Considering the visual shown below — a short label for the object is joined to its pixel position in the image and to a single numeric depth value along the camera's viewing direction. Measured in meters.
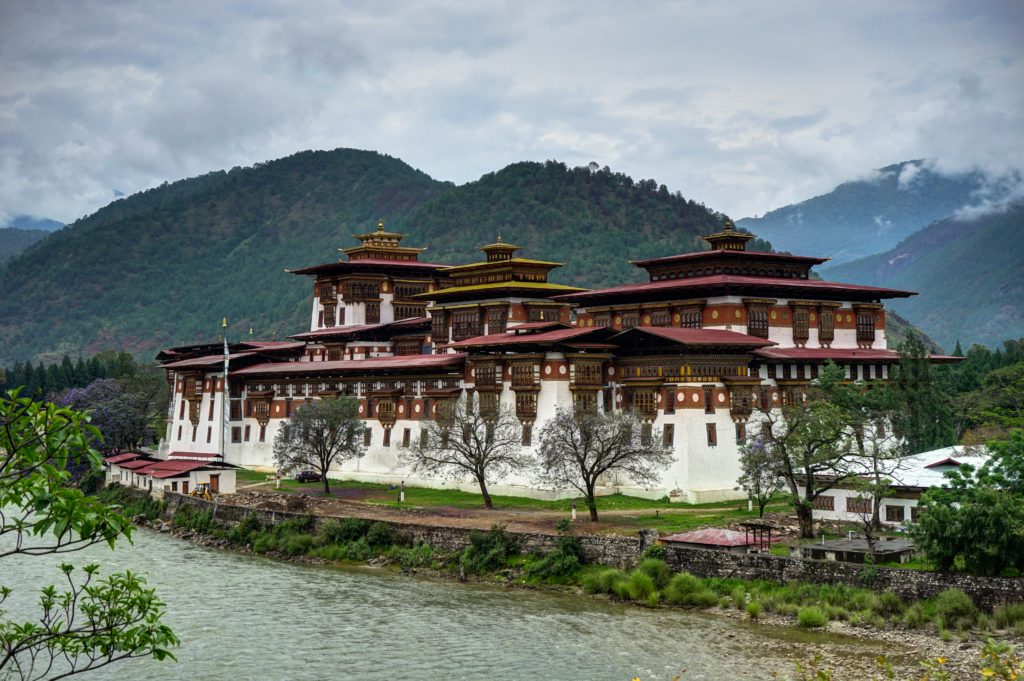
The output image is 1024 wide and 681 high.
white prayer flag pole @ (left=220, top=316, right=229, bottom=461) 89.69
